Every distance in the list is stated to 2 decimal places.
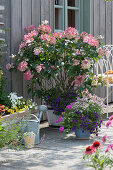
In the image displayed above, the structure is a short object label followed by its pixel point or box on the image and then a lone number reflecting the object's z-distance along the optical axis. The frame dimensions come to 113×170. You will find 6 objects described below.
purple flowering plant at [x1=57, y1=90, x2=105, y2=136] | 5.31
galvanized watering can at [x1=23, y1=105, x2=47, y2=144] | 5.06
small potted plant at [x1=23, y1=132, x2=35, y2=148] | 4.91
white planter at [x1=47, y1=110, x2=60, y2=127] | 6.30
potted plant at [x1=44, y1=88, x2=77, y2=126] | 6.12
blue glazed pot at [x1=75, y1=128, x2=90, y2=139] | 5.38
